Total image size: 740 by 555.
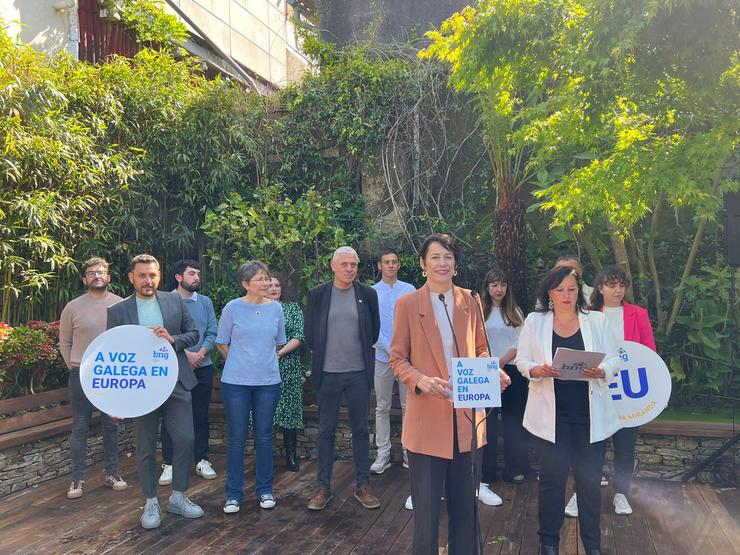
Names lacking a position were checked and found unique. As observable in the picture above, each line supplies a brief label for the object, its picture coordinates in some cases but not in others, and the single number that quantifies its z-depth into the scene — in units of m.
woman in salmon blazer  3.00
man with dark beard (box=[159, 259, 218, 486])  5.34
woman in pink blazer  4.36
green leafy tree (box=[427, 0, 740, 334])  3.85
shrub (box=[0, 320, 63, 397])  5.31
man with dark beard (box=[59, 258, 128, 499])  5.01
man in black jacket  4.57
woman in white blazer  3.44
